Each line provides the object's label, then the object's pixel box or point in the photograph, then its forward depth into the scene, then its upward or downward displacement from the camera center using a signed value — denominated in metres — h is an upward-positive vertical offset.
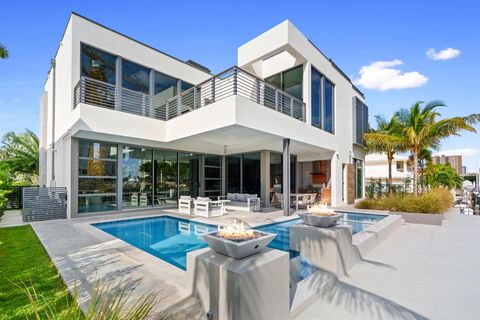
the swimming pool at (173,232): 6.91 -2.33
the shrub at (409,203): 11.11 -1.74
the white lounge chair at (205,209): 11.52 -1.96
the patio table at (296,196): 14.03 -1.69
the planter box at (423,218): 10.25 -2.14
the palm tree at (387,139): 16.62 +2.02
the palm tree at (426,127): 14.52 +2.39
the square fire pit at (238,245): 3.19 -1.02
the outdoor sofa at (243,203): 13.39 -1.94
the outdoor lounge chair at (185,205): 12.33 -1.88
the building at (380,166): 31.64 +0.22
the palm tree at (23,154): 19.67 +1.18
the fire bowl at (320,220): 5.30 -1.13
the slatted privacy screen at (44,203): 10.60 -1.55
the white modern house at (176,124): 10.44 +1.95
